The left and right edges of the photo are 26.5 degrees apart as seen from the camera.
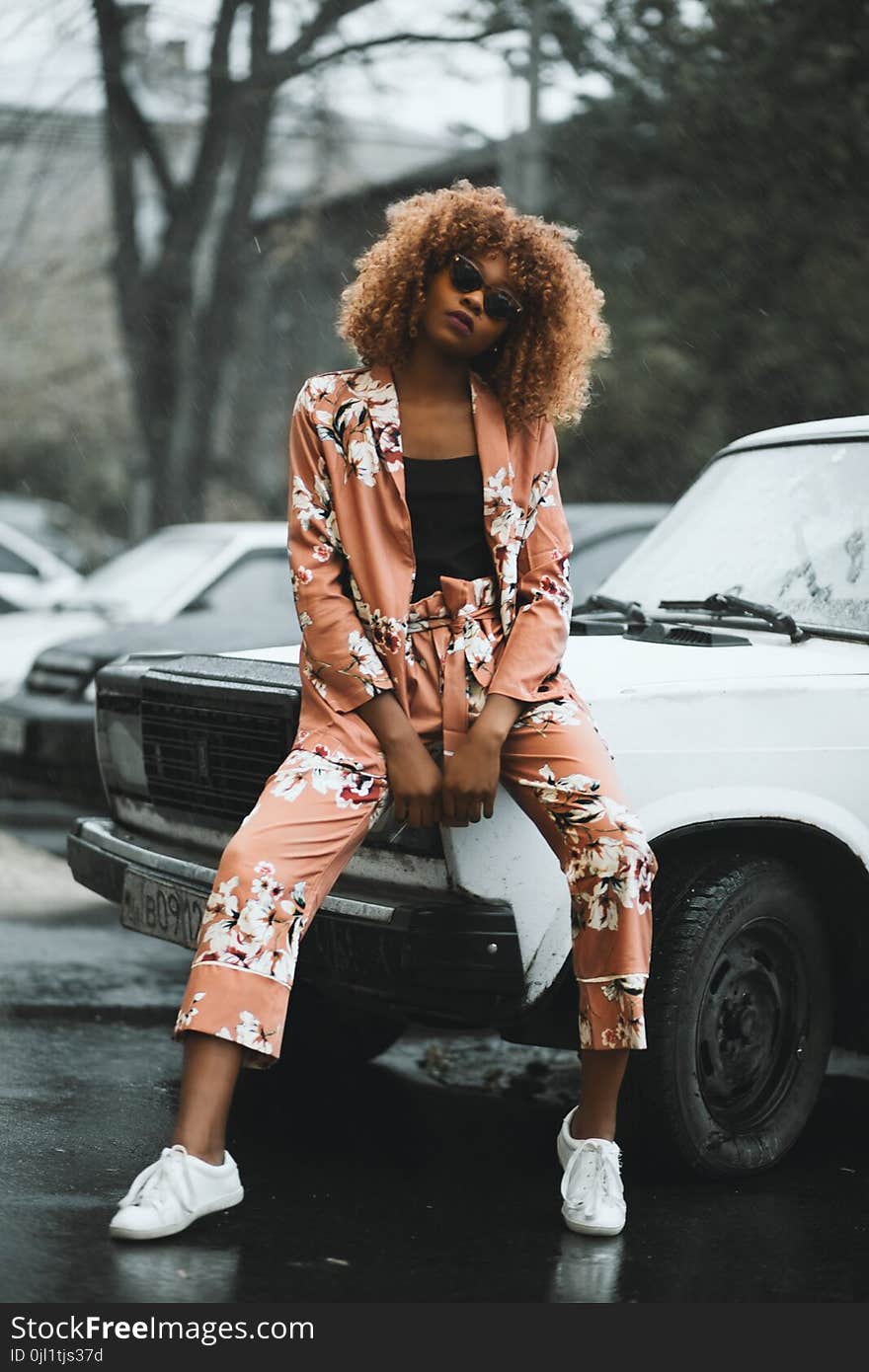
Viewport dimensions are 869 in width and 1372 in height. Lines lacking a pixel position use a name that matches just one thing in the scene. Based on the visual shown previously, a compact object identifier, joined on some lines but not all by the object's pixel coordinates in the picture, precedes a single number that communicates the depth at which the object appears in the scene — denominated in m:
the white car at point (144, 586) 9.27
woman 3.52
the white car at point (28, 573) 12.52
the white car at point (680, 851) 3.81
